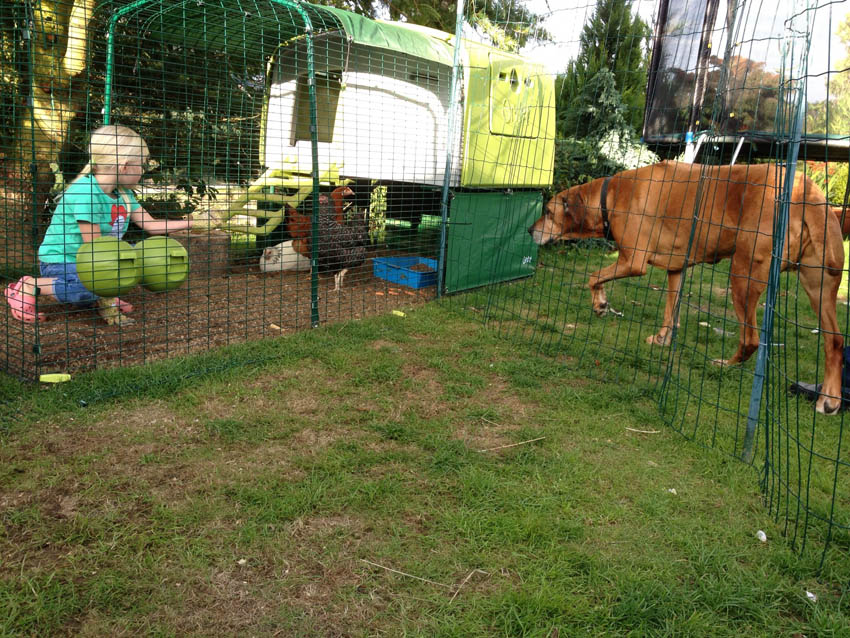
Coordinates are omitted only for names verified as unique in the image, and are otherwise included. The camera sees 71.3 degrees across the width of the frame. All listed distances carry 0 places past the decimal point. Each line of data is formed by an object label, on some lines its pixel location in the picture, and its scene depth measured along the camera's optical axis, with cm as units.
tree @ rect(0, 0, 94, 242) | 484
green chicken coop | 589
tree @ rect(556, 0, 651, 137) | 561
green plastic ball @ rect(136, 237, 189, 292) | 403
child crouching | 415
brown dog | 385
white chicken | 622
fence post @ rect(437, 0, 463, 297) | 567
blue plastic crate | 657
